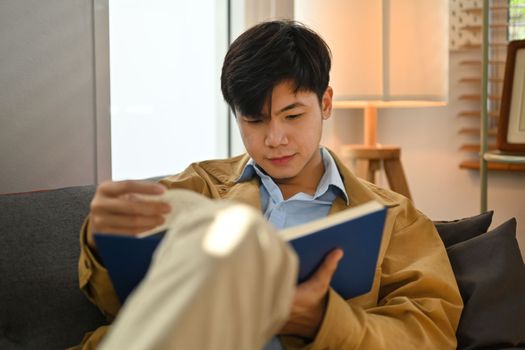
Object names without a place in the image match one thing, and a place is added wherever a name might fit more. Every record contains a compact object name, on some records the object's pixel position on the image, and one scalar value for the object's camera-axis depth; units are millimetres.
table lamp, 2684
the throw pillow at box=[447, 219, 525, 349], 1383
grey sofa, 1257
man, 679
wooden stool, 2852
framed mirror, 2838
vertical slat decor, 3617
